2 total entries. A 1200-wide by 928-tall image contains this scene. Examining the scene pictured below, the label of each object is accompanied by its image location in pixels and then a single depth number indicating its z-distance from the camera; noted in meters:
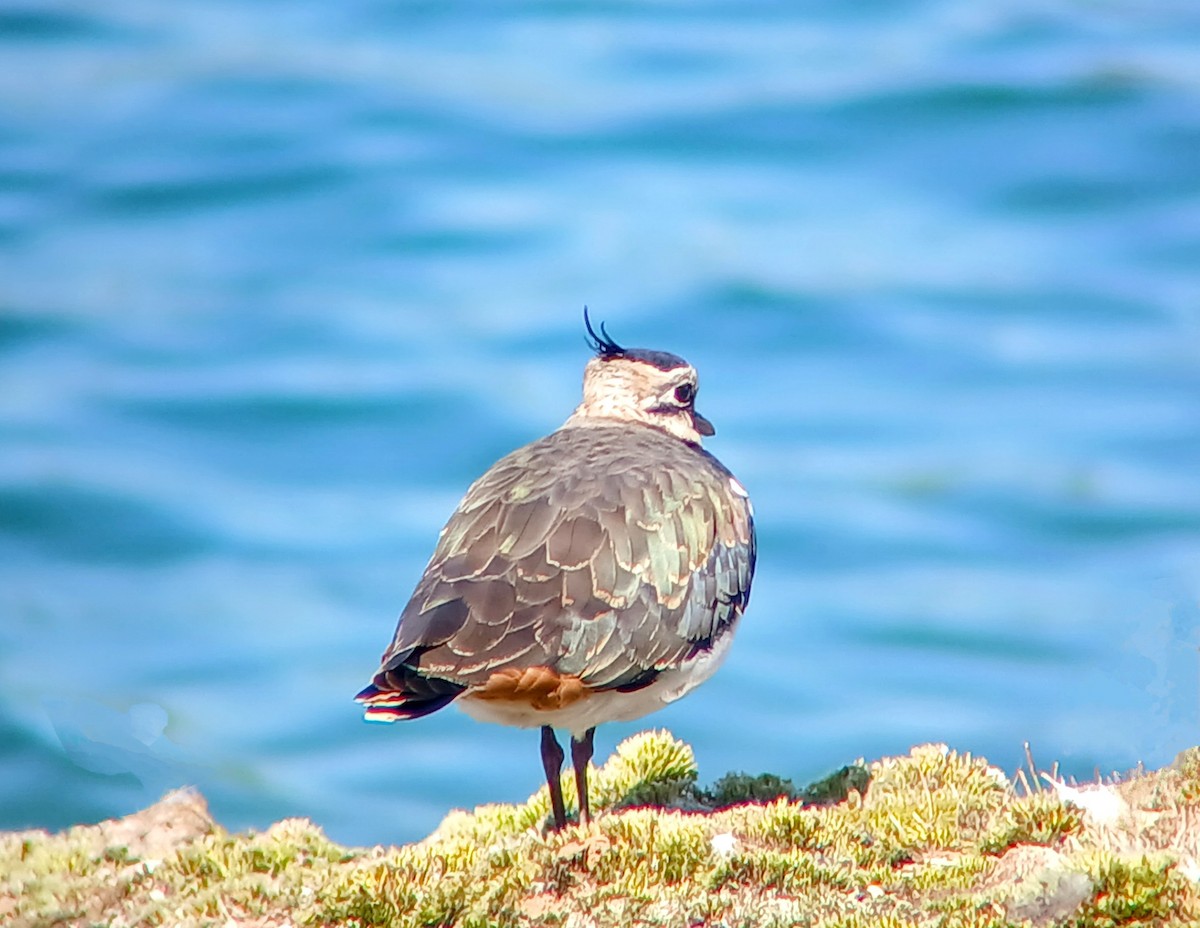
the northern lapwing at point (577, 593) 16.03
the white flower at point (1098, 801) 15.49
